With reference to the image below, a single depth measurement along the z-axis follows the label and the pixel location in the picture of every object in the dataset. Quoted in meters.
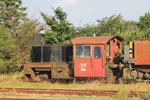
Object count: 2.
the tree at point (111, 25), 35.12
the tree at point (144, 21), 43.28
